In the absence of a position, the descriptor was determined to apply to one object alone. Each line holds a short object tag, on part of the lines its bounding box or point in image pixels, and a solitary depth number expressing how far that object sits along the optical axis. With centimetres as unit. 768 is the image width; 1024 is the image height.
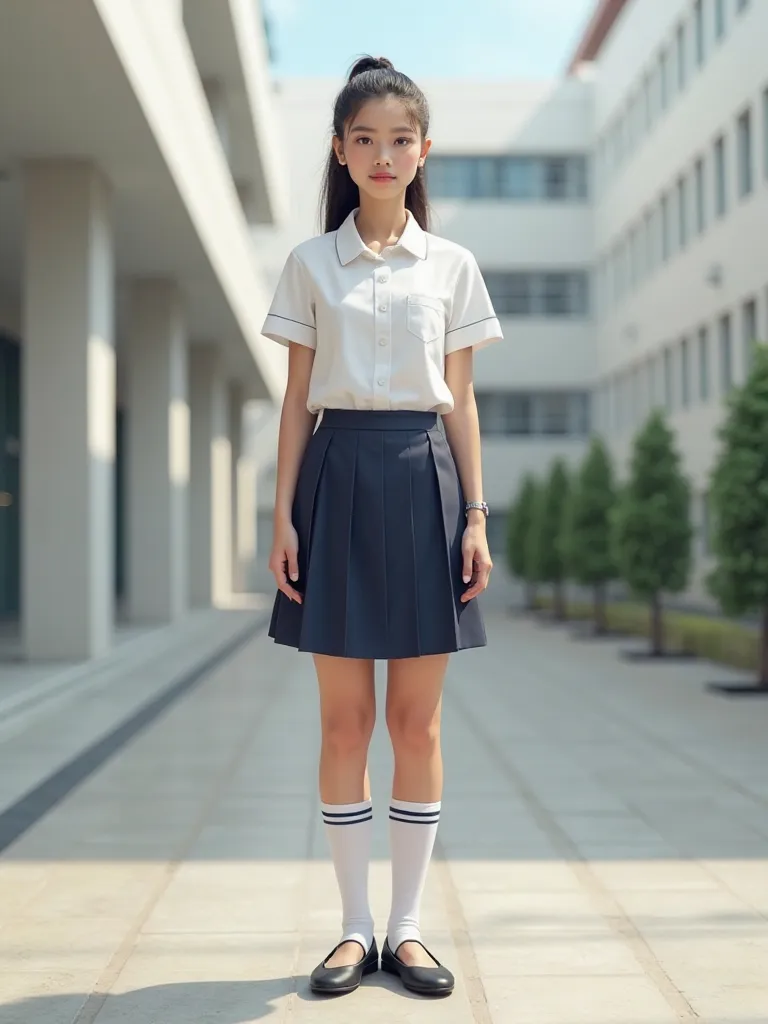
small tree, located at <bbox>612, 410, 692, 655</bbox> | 1501
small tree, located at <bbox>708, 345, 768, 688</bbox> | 1079
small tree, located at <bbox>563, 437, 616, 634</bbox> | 1939
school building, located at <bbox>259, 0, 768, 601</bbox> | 2505
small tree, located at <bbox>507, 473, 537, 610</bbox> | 2695
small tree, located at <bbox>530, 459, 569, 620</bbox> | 2362
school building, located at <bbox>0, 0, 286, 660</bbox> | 931
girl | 332
